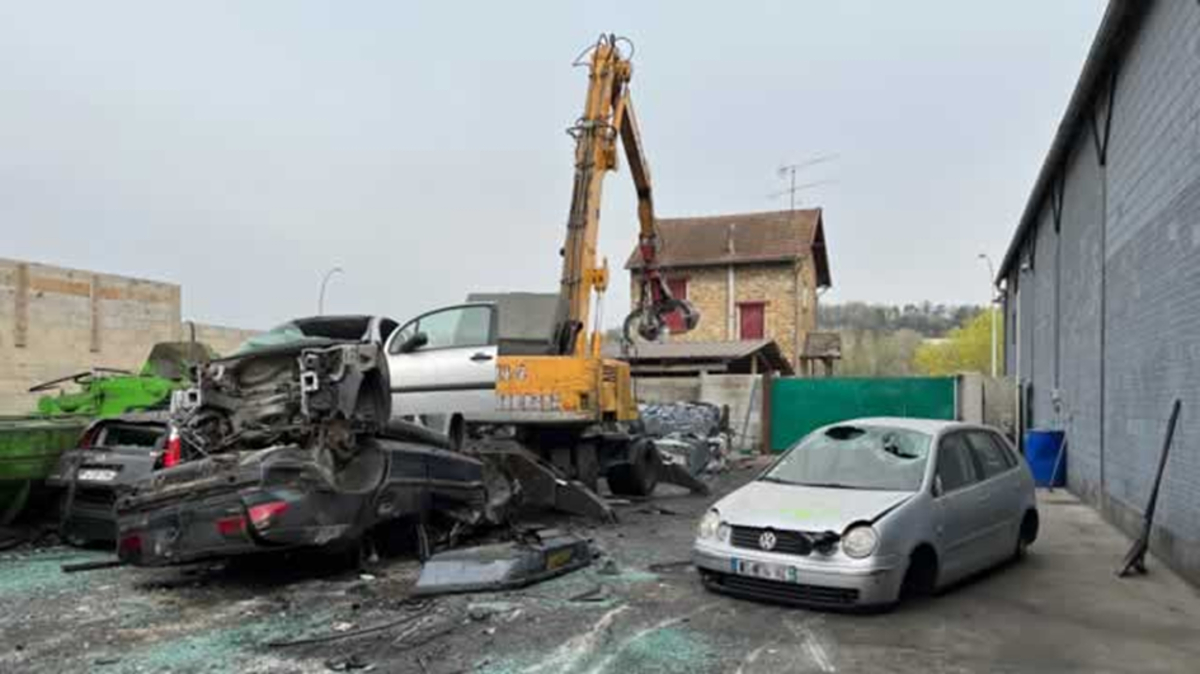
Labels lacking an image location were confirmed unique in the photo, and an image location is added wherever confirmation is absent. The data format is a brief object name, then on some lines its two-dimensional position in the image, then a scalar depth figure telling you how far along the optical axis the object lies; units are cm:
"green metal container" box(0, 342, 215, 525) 877
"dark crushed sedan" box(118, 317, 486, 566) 671
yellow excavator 1087
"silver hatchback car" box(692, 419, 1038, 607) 637
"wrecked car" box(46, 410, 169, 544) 847
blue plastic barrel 1512
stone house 3303
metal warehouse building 786
